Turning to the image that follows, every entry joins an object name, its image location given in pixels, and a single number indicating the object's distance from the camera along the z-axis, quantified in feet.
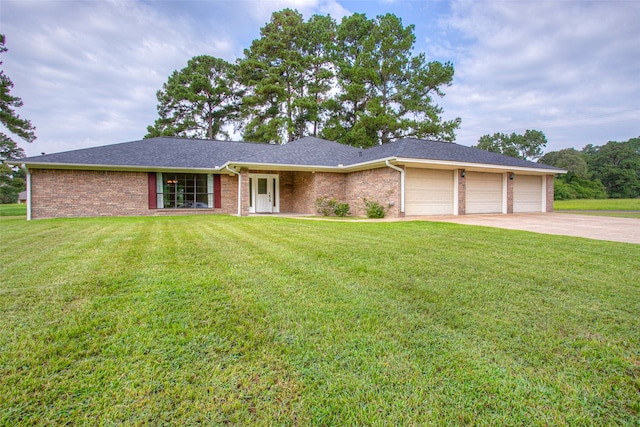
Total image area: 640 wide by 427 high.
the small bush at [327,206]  44.52
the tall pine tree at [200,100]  87.93
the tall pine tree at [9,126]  63.31
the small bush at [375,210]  39.32
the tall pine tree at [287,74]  83.41
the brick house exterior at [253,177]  39.76
